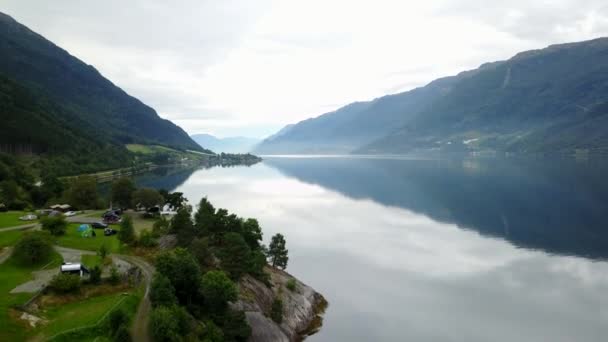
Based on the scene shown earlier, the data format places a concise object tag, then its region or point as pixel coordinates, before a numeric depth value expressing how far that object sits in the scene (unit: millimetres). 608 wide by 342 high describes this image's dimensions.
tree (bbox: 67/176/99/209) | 83750
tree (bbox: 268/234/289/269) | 61875
